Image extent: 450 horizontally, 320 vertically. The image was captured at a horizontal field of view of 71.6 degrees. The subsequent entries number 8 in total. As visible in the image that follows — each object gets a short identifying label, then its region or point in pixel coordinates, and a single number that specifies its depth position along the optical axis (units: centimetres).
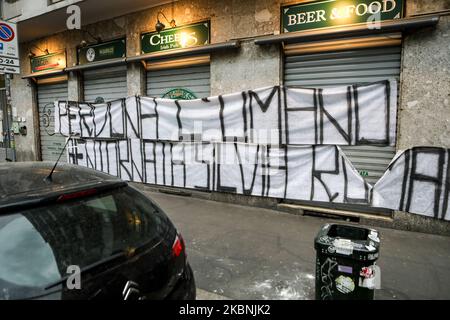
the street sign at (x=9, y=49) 694
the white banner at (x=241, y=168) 535
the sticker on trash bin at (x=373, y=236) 267
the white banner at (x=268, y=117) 500
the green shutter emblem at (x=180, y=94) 720
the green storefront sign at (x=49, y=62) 963
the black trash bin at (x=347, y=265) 254
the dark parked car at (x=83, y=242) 158
